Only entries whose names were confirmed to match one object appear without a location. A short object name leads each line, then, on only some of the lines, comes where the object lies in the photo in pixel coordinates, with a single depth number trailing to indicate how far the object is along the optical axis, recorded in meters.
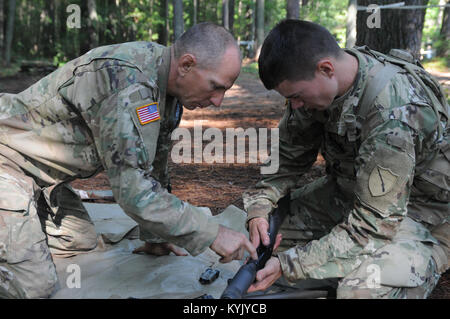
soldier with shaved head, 2.41
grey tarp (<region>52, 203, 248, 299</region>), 2.92
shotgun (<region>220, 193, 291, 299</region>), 2.20
